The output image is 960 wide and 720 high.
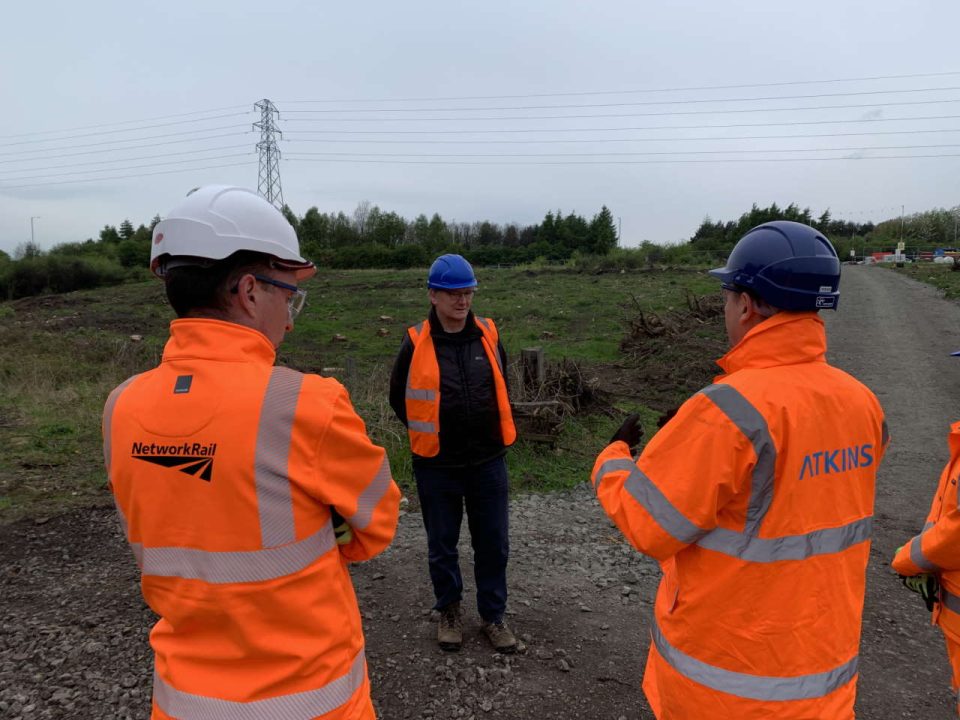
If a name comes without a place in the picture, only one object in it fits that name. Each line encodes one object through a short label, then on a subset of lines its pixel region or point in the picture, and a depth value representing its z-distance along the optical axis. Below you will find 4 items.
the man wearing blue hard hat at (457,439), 3.61
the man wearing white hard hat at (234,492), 1.47
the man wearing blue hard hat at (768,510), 1.73
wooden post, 8.08
